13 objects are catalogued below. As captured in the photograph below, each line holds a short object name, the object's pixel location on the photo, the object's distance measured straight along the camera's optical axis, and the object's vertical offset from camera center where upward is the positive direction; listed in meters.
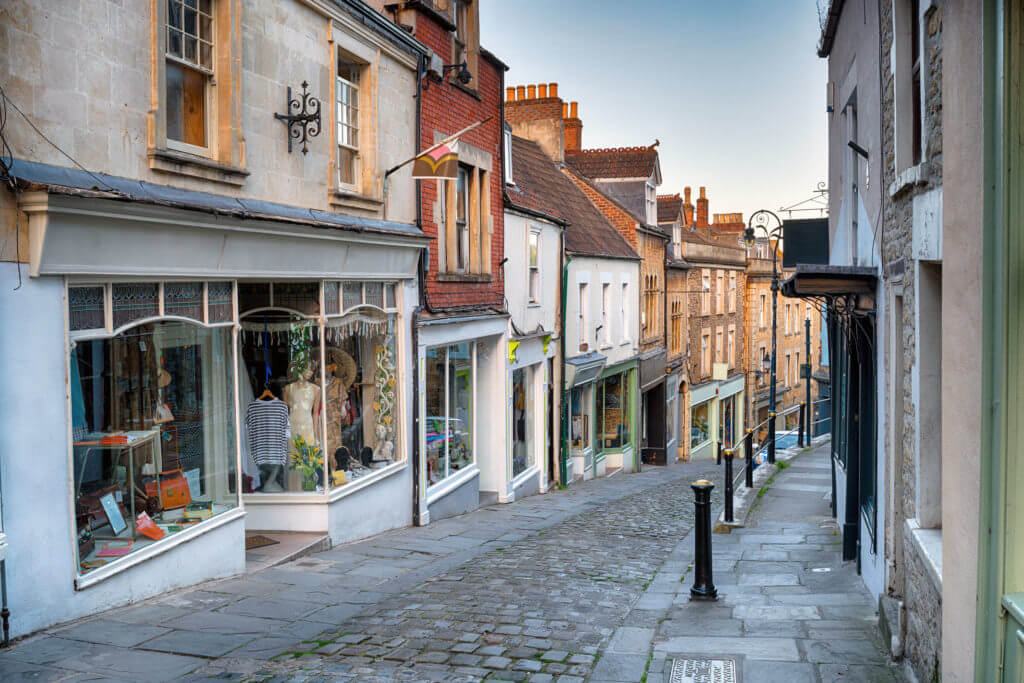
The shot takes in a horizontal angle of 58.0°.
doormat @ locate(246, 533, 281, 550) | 9.91 -2.39
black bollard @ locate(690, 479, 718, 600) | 8.57 -2.27
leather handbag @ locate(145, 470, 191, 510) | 8.12 -1.50
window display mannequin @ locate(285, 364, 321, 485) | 10.79 -0.99
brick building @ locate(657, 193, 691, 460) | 31.86 -0.39
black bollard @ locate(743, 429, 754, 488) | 14.97 -2.37
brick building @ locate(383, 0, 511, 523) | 13.30 +0.62
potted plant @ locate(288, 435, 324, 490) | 10.67 -1.62
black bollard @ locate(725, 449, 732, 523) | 12.62 -2.33
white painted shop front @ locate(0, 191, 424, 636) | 6.41 -0.67
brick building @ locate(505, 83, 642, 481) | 22.27 +0.37
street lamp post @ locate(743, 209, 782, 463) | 20.25 +2.06
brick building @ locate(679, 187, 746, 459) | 35.12 -1.09
